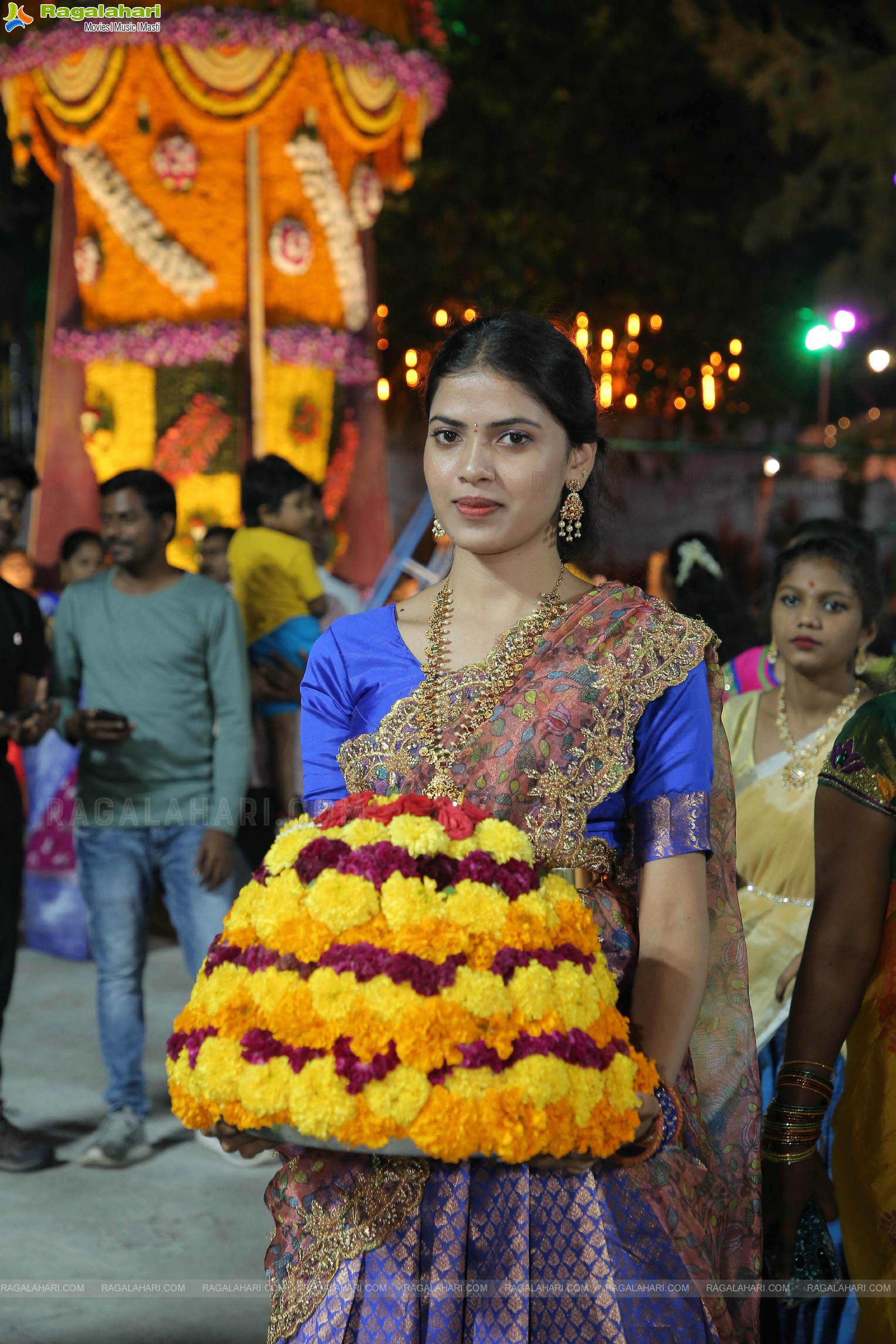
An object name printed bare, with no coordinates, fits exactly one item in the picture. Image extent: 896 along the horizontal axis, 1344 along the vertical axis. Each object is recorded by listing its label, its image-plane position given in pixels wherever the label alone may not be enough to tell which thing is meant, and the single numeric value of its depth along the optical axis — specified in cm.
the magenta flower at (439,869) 167
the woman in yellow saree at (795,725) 360
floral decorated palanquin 859
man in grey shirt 446
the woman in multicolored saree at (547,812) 178
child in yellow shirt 546
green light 1161
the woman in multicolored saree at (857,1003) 217
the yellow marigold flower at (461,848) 169
